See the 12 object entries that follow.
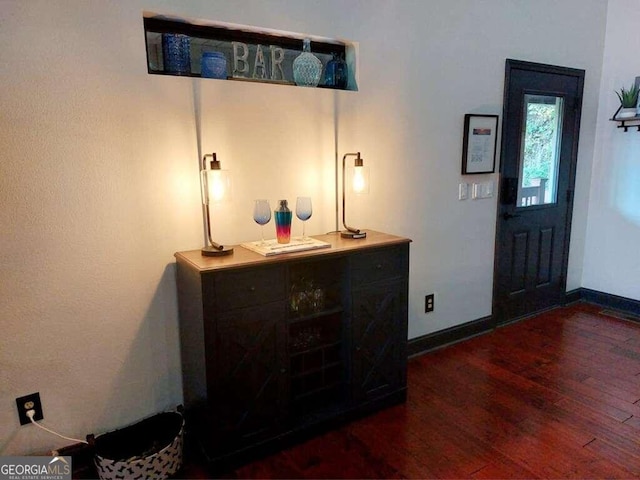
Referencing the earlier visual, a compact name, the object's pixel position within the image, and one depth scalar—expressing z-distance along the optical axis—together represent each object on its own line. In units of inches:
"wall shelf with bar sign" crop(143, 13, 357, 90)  81.0
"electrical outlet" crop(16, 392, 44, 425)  72.9
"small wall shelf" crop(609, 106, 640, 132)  138.9
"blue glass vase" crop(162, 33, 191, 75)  80.4
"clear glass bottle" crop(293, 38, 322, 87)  92.6
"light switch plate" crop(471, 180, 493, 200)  125.3
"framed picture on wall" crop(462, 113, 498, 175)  119.6
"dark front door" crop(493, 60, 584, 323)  130.9
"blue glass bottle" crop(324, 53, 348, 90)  99.2
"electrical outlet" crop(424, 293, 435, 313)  120.0
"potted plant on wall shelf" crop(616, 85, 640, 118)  136.7
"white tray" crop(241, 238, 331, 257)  79.1
